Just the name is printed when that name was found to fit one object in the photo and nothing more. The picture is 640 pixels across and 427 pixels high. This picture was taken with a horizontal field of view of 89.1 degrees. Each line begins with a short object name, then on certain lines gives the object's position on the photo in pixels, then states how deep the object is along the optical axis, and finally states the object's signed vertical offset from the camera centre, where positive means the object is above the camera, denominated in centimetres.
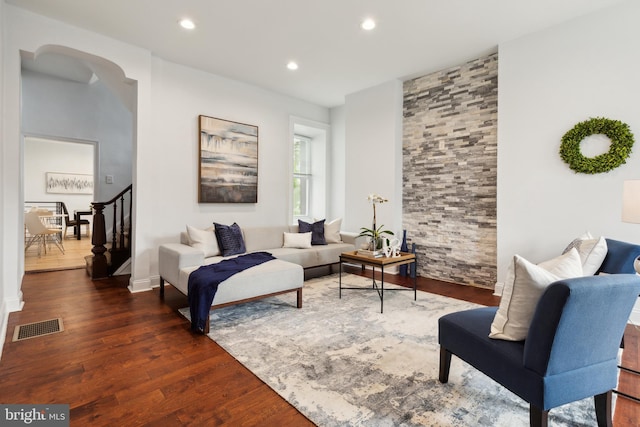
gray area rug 168 -103
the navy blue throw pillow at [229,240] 404 -37
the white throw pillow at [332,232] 515 -33
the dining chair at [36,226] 577 -31
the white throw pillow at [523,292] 141 -35
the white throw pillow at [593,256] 213 -28
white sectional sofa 297 -57
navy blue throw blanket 268 -64
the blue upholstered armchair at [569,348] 126 -58
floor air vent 258 -100
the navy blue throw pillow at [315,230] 498 -29
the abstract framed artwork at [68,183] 955 +79
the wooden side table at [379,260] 338 -52
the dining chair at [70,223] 802 -34
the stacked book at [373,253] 361 -47
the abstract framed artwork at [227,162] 459 +73
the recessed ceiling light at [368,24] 331 +195
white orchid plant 375 -32
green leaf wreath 296 +65
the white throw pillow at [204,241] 390 -37
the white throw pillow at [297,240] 471 -42
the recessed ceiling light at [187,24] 332 +195
